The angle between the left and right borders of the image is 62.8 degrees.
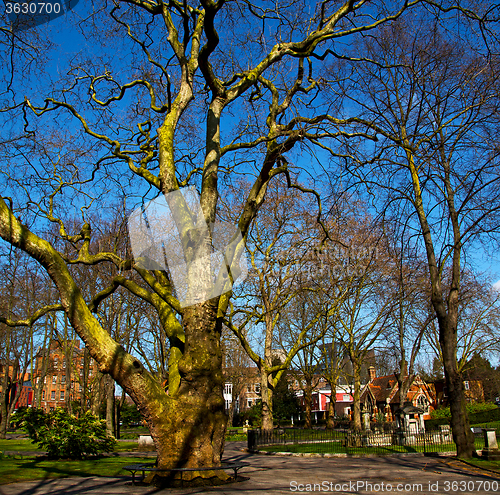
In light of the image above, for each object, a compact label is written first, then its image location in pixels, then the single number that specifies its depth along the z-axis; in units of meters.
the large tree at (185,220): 6.42
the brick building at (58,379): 24.20
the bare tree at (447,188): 8.02
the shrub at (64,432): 11.11
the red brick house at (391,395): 47.06
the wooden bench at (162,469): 5.98
